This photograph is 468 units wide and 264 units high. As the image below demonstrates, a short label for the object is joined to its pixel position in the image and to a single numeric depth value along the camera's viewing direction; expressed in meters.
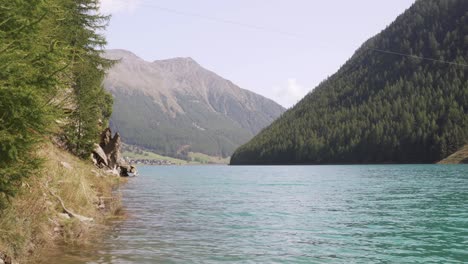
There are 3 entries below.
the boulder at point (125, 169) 82.94
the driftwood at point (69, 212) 19.45
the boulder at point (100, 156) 57.46
